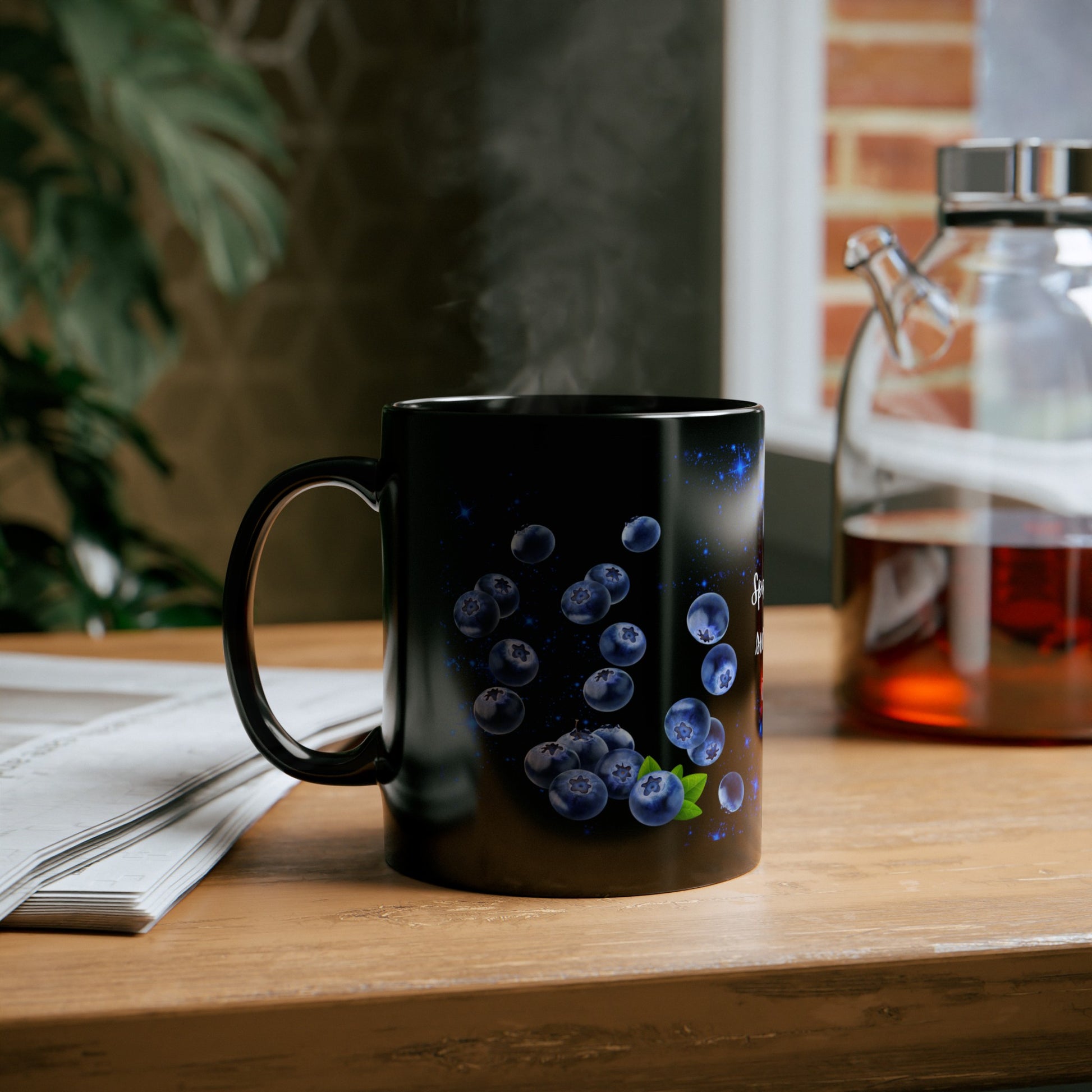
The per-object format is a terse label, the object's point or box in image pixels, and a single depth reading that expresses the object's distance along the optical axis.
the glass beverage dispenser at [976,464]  0.58
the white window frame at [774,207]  1.59
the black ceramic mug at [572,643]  0.39
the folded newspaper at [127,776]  0.38
